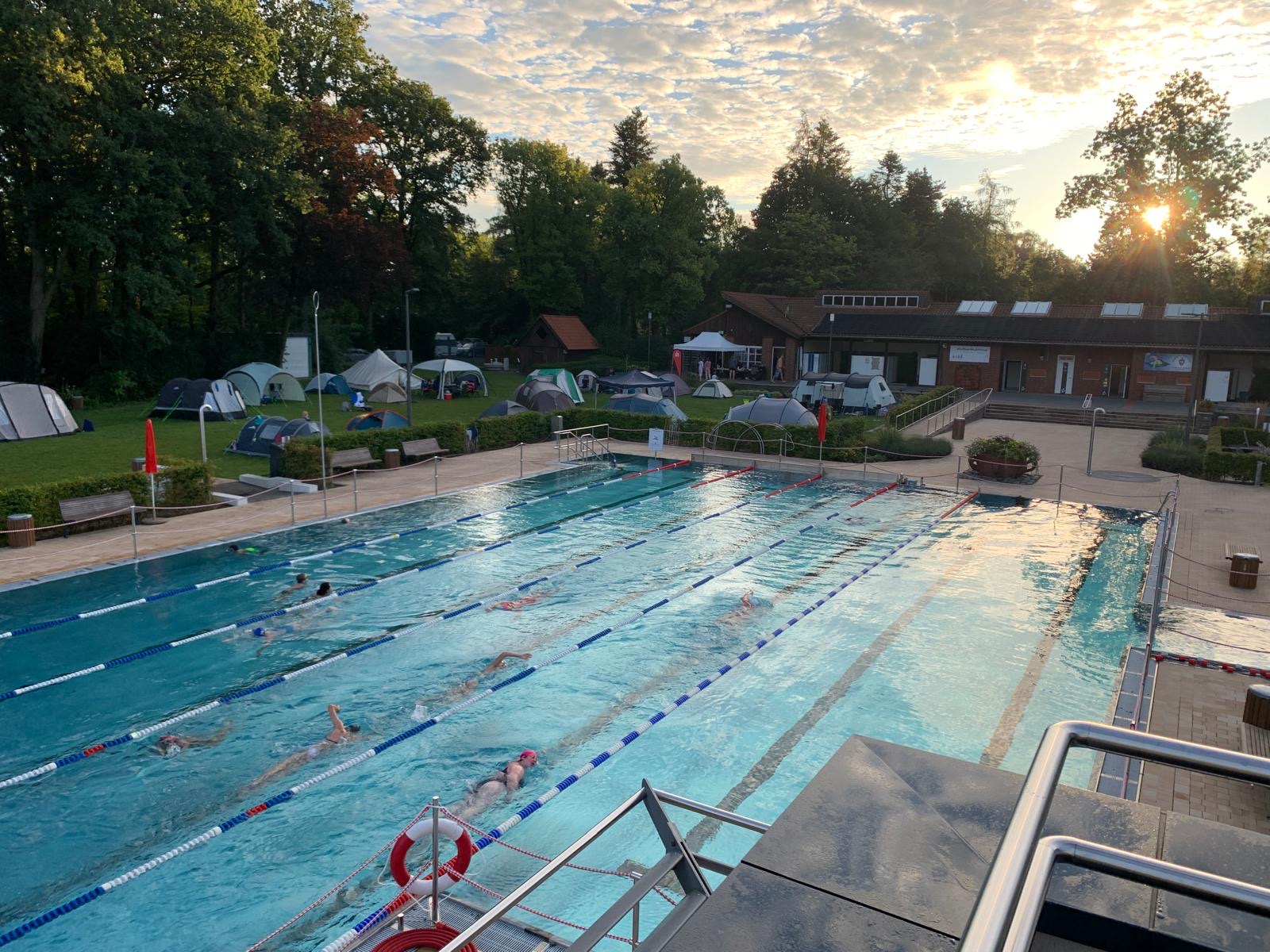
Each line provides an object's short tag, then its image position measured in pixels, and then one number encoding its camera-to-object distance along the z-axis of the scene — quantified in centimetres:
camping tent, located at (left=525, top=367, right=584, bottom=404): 3959
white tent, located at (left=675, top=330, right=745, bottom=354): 4788
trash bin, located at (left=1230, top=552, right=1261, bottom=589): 1549
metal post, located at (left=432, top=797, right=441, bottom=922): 580
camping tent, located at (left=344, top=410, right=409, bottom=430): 2869
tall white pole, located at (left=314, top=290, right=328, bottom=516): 2041
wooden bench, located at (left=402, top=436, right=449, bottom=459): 2653
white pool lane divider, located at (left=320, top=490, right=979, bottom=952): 654
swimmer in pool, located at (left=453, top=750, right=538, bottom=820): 934
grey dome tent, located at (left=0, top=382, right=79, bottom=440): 2827
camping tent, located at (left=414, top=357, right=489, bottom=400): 4303
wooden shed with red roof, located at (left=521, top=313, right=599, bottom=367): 5622
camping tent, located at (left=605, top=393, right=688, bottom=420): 3297
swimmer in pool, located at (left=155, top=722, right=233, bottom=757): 1027
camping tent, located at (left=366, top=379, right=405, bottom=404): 3875
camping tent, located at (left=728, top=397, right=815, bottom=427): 3062
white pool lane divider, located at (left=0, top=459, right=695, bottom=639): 1374
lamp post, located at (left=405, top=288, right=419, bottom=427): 3016
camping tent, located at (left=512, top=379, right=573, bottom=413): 3425
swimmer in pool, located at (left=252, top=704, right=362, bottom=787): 991
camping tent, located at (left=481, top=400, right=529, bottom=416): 3247
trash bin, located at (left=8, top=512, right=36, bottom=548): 1728
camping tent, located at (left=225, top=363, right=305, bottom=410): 3791
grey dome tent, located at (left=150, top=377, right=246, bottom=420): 3253
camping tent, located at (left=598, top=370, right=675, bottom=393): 4109
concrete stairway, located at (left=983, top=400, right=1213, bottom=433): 3584
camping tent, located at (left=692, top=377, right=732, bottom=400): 4488
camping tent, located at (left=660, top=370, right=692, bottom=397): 4266
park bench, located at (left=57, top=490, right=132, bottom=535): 1802
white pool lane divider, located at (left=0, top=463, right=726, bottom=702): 1191
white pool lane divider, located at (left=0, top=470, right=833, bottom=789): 993
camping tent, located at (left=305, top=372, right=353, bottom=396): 4203
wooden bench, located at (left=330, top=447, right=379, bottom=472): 2414
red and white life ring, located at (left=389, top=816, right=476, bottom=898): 639
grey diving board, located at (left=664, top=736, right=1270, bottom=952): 242
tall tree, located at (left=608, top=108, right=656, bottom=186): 7744
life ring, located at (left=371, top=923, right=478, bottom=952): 539
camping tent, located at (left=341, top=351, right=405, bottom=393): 4019
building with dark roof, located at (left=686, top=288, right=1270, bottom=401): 4034
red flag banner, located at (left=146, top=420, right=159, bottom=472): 1680
